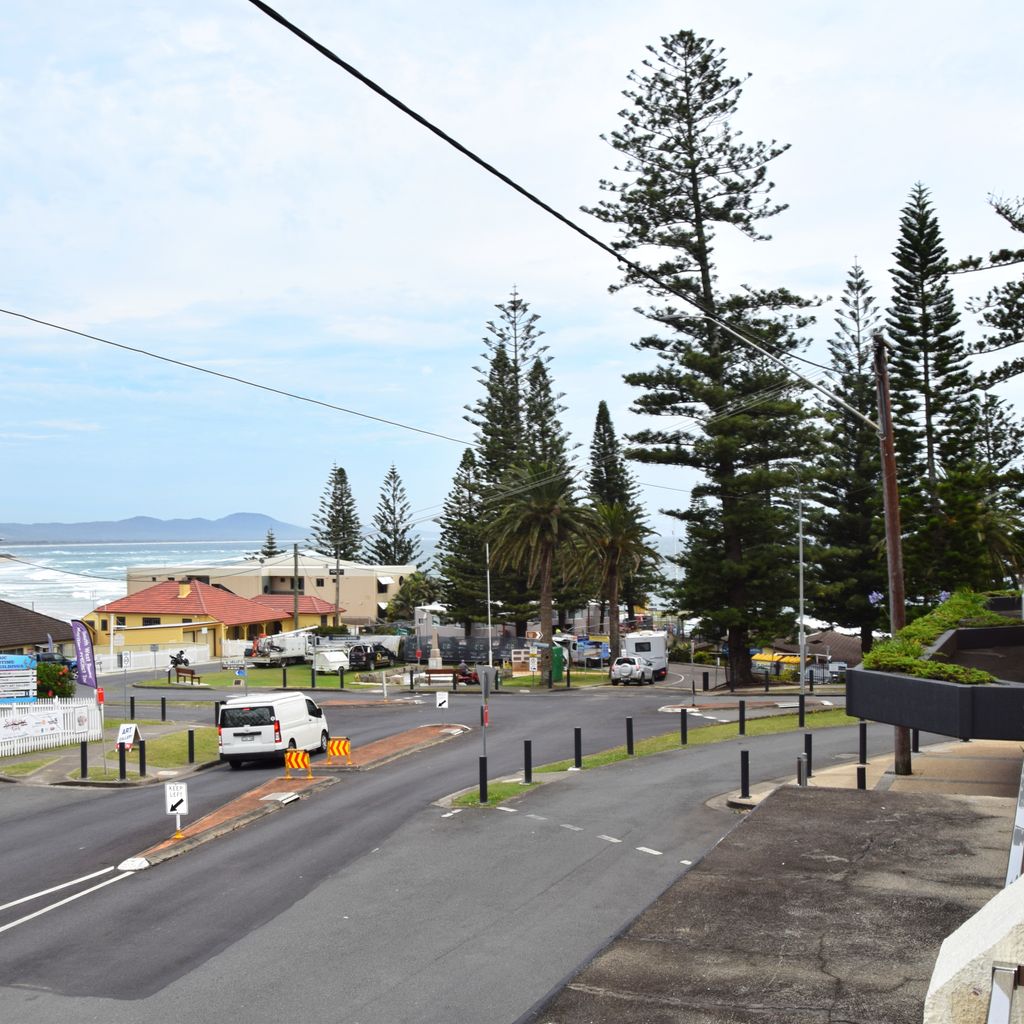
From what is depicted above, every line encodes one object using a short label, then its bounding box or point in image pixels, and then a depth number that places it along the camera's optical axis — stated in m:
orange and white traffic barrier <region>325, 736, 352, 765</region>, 24.88
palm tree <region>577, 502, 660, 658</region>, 60.19
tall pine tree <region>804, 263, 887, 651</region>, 59.72
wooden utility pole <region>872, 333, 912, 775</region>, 19.17
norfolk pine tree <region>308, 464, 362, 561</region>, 108.75
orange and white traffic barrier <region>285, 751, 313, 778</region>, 22.88
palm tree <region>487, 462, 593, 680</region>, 56.47
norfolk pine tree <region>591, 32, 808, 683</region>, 49.78
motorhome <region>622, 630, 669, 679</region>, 57.78
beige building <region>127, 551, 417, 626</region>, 94.00
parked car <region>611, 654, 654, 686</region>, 53.00
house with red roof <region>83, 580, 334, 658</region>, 69.38
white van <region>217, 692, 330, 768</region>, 25.30
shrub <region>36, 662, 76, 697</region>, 37.19
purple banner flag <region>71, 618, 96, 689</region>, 27.84
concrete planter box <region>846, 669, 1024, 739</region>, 11.32
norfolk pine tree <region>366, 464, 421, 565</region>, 110.94
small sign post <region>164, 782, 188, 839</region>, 16.95
